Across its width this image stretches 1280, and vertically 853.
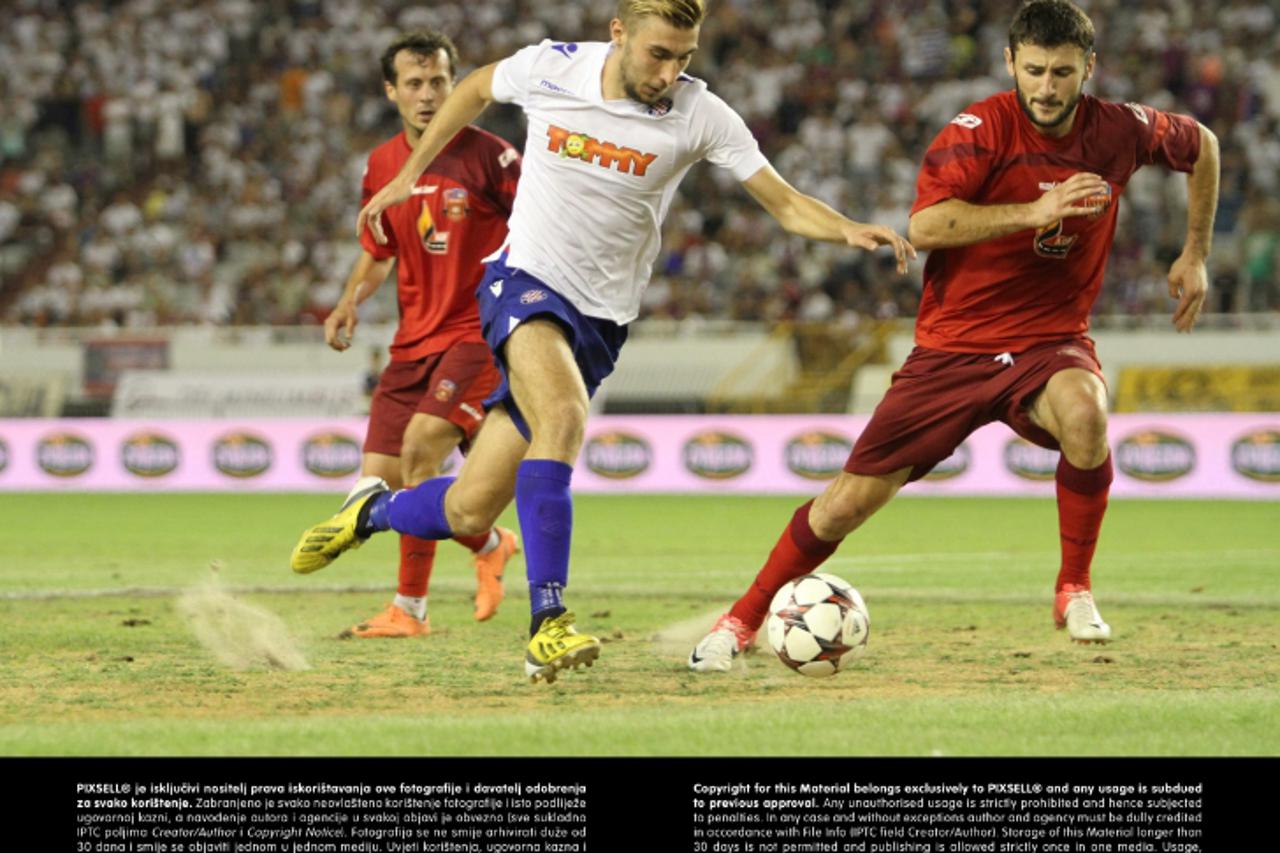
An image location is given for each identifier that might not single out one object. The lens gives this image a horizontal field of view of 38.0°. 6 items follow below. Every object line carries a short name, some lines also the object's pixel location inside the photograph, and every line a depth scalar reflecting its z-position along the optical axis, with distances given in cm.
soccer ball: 750
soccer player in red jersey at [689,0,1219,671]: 772
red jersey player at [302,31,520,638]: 937
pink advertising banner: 1955
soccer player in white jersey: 718
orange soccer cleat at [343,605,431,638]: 926
